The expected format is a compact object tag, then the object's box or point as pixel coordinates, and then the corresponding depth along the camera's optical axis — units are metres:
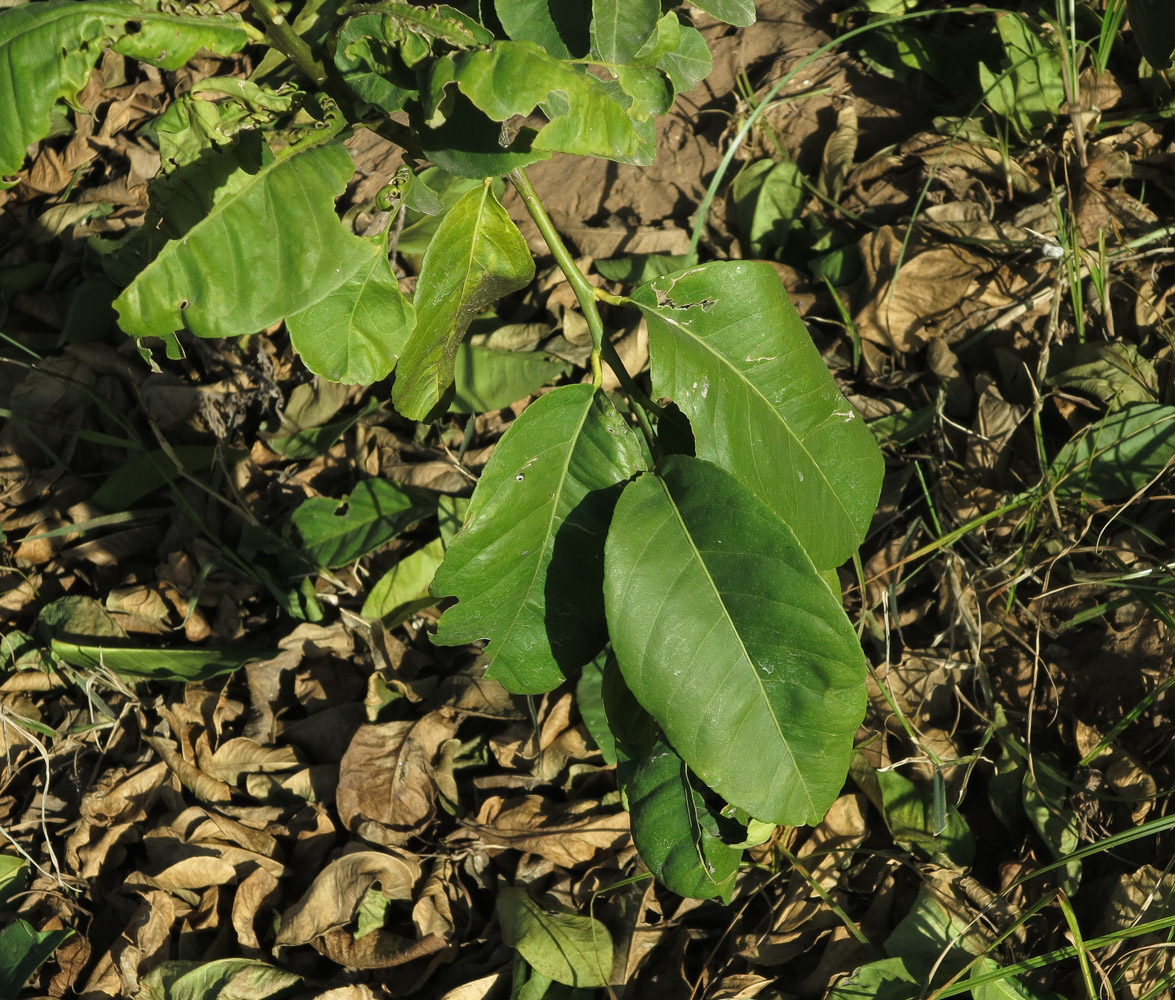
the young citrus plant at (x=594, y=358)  0.90
